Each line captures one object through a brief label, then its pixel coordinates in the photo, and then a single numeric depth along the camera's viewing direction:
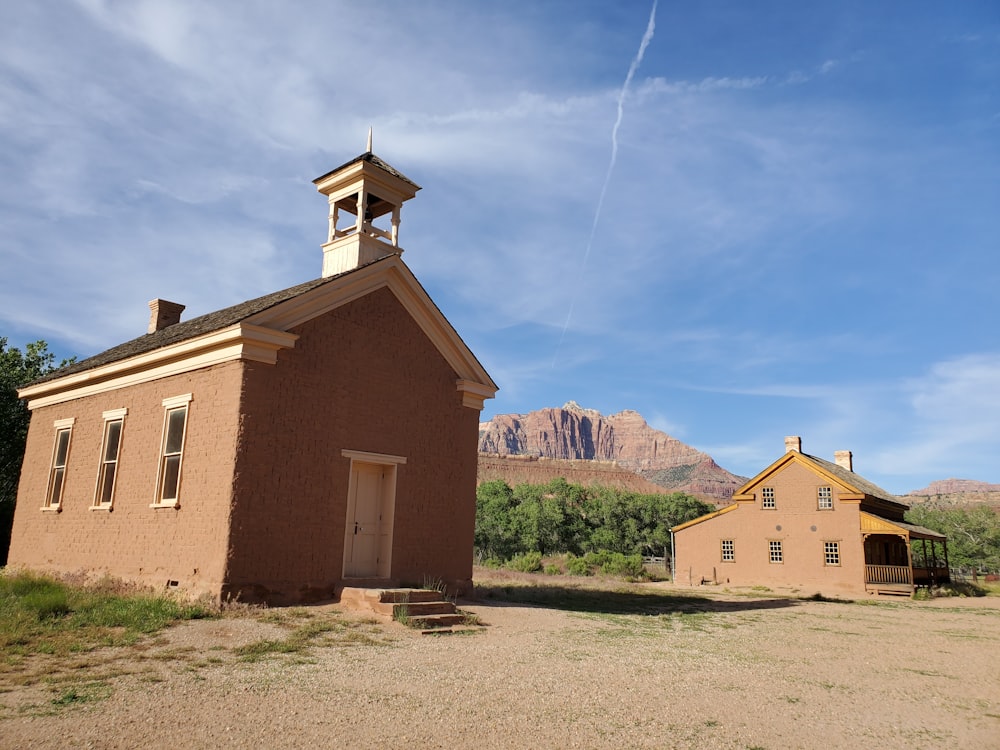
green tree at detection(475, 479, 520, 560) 57.06
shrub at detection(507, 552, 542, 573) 42.50
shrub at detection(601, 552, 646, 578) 42.68
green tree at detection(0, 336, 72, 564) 29.06
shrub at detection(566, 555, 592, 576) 41.19
